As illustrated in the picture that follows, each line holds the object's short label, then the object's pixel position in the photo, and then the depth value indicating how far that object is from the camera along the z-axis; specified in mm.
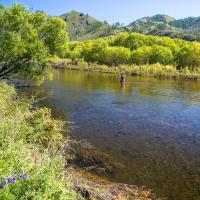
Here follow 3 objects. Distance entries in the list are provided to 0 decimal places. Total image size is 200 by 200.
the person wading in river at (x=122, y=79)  42968
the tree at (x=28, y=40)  21974
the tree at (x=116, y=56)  81643
